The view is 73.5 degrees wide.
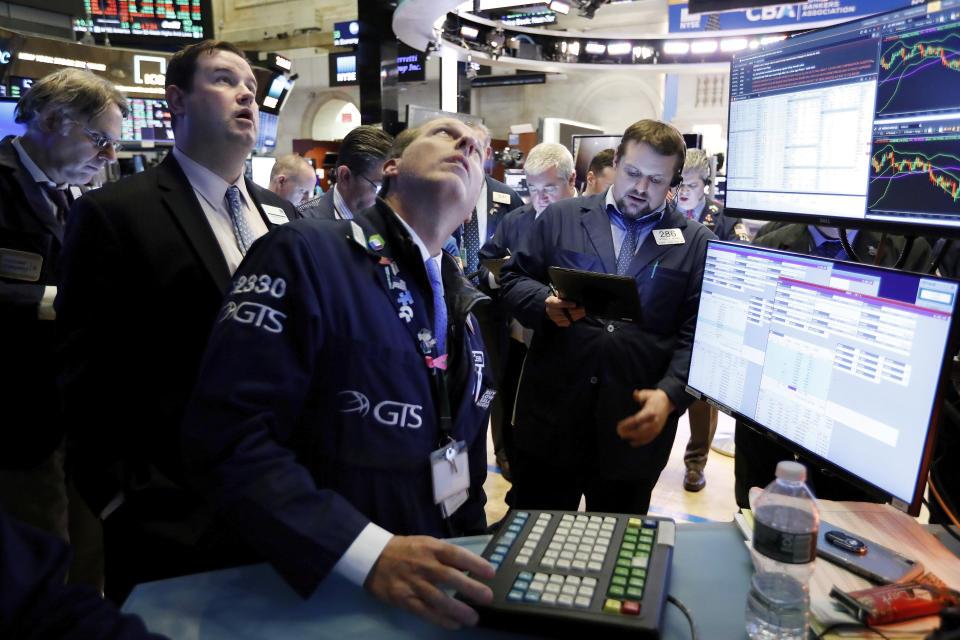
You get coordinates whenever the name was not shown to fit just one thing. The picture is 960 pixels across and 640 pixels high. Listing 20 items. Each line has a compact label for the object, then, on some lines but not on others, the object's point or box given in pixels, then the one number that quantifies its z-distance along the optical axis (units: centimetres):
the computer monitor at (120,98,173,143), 889
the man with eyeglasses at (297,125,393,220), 288
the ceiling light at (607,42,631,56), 1022
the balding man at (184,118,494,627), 90
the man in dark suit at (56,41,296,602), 136
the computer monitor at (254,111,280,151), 947
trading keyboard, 85
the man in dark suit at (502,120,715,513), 204
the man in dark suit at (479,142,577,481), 350
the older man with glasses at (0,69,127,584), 192
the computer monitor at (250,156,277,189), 921
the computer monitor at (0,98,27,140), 370
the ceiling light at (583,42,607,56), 1020
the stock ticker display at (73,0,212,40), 1009
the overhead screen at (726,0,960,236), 106
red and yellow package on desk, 87
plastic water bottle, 86
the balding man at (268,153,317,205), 485
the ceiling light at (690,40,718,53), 972
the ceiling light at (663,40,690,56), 994
